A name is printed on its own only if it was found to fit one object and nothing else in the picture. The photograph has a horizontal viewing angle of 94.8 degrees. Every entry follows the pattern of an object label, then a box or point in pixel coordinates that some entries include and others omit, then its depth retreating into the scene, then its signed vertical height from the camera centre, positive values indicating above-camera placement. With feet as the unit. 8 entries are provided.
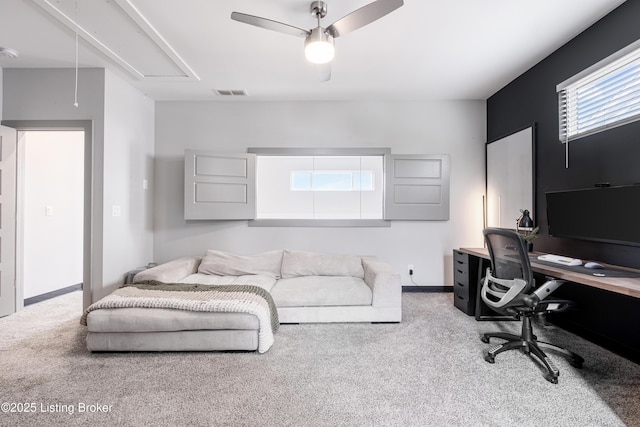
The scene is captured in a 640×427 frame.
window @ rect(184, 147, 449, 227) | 12.50 +1.20
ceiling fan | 5.93 +4.11
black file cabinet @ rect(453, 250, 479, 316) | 10.43 -2.51
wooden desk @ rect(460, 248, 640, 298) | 5.36 -1.33
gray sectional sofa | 7.45 -2.62
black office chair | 6.70 -1.93
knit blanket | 7.55 -2.31
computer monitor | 6.54 +0.00
